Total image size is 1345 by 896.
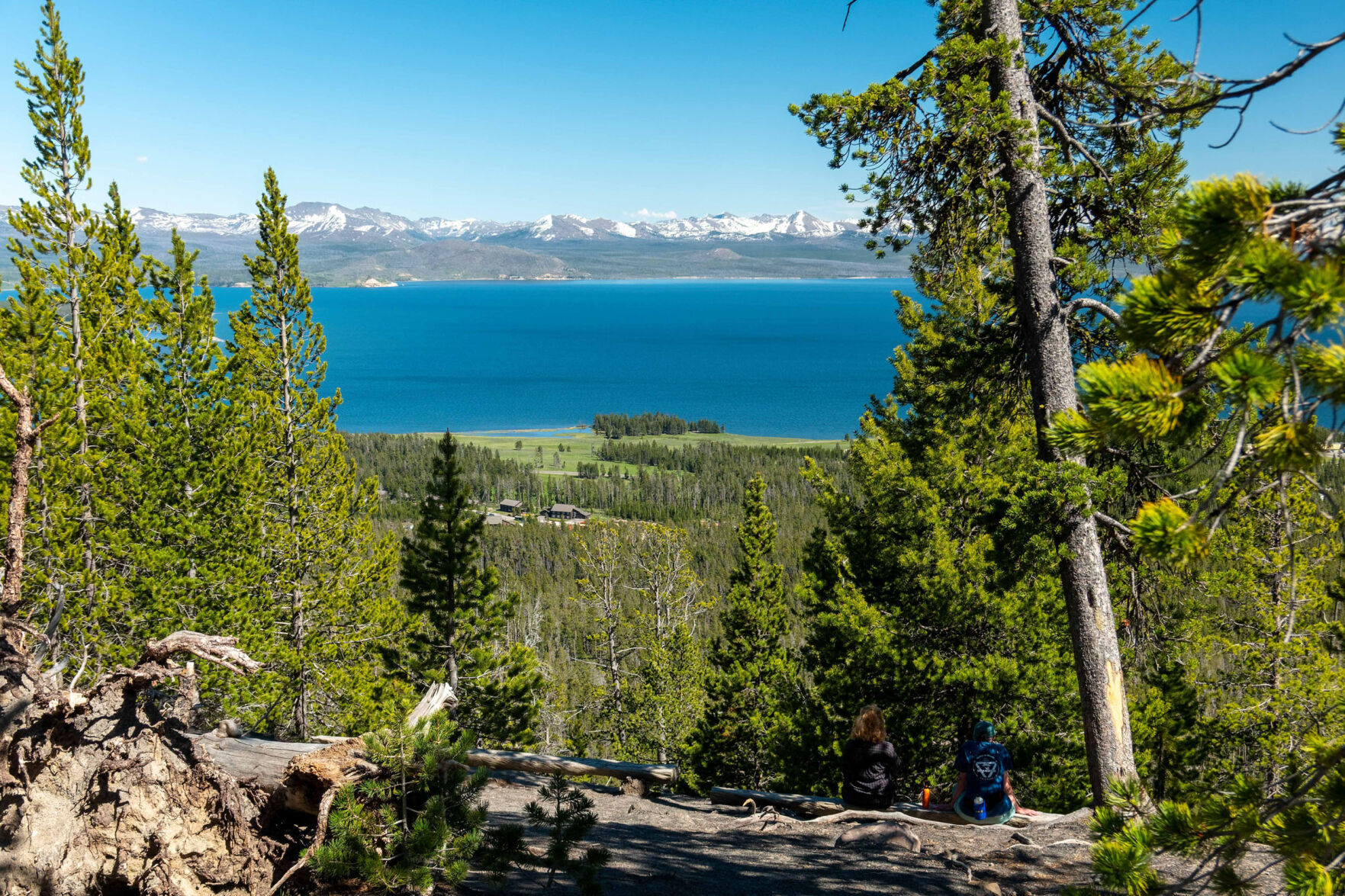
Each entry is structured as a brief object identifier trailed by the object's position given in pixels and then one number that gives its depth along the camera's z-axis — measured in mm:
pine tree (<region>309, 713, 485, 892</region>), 4363
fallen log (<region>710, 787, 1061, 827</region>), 7203
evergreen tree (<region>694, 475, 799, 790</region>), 21719
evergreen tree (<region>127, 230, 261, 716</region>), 14047
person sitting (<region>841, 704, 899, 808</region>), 7480
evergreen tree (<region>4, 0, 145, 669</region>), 12688
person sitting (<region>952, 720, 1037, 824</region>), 7012
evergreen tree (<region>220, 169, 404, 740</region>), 16844
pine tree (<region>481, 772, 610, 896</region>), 4523
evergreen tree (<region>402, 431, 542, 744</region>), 18828
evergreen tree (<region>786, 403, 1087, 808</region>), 11703
